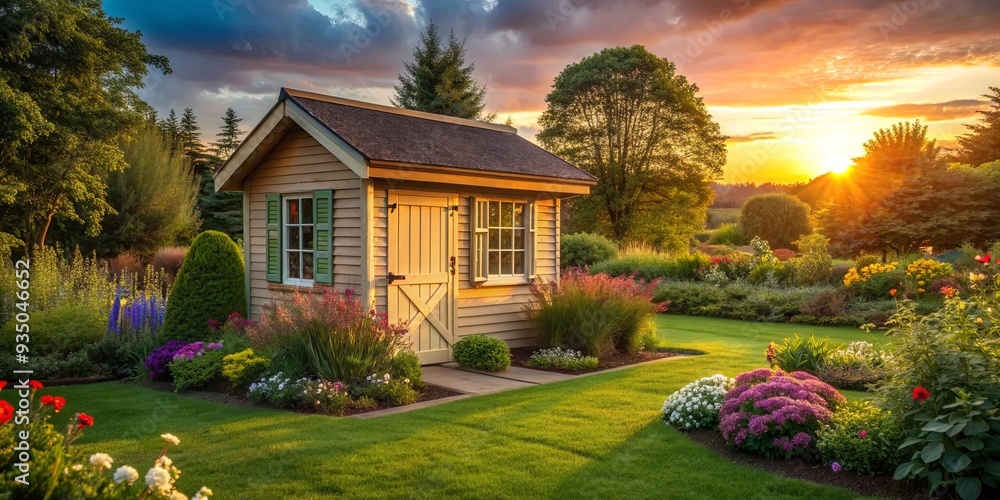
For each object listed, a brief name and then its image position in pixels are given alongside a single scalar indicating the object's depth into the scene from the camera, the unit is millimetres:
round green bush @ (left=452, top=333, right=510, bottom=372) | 9359
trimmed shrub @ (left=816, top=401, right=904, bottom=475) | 4785
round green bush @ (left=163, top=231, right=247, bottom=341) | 9688
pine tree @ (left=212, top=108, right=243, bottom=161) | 38938
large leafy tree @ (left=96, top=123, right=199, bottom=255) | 23797
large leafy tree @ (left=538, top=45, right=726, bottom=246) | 30328
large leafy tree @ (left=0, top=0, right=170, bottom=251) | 16719
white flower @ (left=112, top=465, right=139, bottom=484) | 2434
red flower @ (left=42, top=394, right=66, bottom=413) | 2856
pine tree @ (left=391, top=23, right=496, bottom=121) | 28562
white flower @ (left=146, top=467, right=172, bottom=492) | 2398
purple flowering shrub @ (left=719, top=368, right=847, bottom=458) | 5215
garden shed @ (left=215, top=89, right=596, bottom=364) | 9172
